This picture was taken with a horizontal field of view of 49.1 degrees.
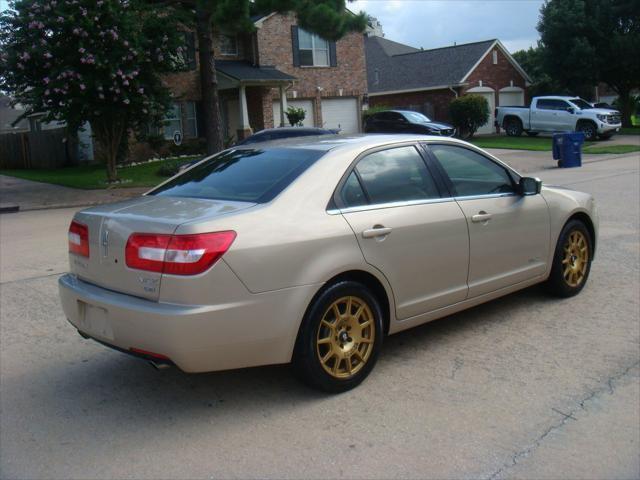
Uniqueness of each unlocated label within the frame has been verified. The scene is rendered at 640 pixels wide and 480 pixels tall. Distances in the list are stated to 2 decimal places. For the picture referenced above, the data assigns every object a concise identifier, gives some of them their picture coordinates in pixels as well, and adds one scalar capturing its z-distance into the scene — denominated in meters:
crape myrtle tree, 16.47
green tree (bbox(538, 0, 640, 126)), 37.03
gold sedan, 3.86
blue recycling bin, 20.92
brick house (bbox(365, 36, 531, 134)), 38.19
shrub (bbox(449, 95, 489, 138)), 33.97
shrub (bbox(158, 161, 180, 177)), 22.33
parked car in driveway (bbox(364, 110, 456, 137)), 27.77
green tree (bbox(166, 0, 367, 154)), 17.53
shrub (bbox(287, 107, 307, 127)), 30.20
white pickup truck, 31.48
